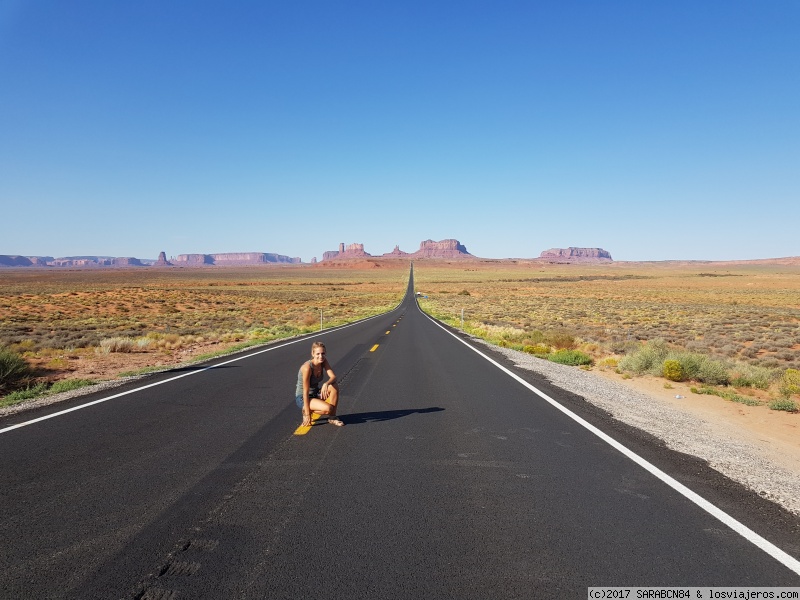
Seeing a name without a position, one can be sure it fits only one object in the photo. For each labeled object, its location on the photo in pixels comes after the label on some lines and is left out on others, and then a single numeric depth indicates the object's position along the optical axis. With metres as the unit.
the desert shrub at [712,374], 12.31
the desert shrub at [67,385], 9.61
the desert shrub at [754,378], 11.91
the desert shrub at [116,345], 17.16
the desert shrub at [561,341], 19.59
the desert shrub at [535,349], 17.70
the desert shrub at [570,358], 15.35
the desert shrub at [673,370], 12.52
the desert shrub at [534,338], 20.69
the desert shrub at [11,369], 10.93
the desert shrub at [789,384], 10.74
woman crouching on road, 6.70
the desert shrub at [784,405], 9.15
